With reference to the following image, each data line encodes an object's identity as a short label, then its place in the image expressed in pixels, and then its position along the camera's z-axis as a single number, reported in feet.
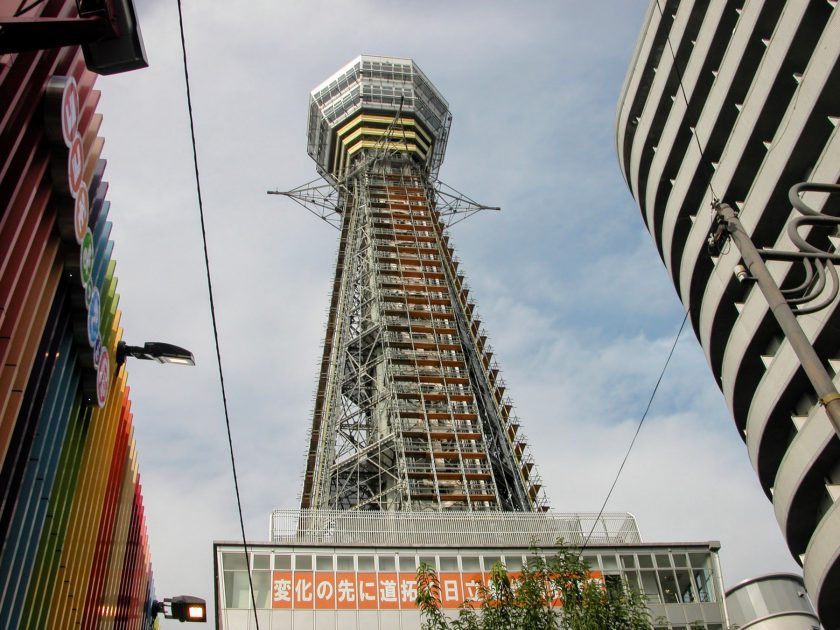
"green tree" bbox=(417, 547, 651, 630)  54.24
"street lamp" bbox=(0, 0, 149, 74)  28.27
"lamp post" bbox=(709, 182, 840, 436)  24.49
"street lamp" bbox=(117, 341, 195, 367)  58.08
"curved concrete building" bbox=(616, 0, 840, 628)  80.89
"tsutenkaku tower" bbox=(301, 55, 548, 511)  188.65
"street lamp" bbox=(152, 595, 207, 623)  72.64
